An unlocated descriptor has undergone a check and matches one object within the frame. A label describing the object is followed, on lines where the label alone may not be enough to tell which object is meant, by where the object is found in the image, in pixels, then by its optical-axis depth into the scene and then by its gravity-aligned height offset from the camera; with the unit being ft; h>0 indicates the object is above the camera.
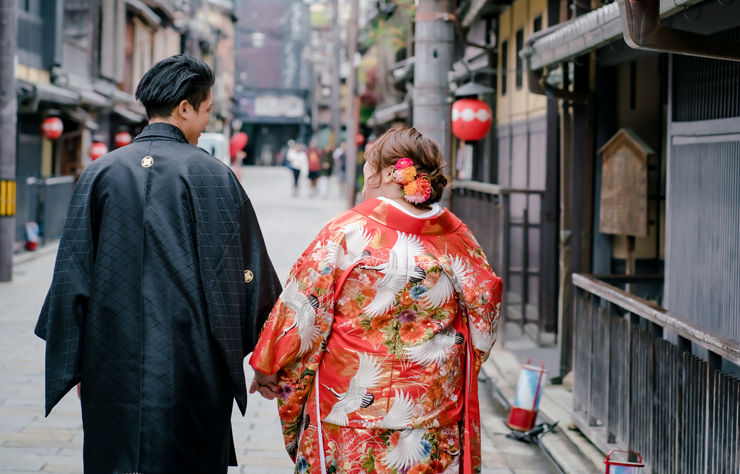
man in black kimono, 9.90 -0.87
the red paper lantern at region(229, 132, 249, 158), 97.07 +10.97
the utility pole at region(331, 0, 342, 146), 113.39 +22.97
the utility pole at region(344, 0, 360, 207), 83.82 +14.51
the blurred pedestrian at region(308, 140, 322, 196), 105.81 +8.98
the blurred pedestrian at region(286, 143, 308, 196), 105.70 +9.71
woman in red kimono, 9.73 -1.14
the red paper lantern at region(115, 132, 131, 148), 76.64 +8.86
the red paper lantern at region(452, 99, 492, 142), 32.17 +4.76
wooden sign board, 21.09 +1.53
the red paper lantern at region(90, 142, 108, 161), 66.65 +6.82
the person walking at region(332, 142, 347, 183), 123.65 +12.37
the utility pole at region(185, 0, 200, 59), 99.66 +24.45
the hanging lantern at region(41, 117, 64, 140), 55.11 +6.99
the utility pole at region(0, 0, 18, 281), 38.24 +4.79
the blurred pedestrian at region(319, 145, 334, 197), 105.19 +8.75
